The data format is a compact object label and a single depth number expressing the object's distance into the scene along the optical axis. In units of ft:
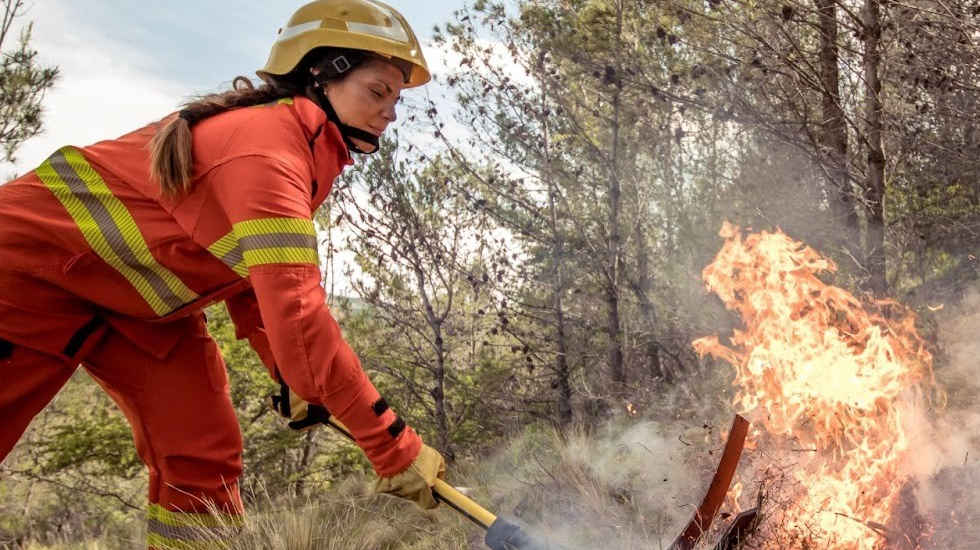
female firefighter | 6.31
